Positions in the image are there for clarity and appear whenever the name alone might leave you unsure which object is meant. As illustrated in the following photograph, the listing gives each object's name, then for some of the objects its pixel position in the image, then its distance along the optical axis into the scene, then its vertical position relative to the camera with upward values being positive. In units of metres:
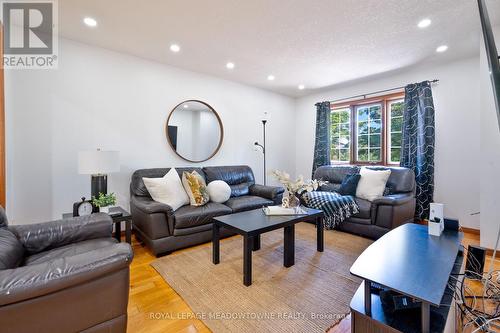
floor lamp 4.76 +0.52
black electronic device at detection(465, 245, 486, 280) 1.99 -0.85
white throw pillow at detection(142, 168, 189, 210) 2.79 -0.35
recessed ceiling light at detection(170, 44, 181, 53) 2.88 +1.50
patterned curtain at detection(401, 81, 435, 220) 3.47 +0.39
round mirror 3.56 +0.55
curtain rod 3.47 +1.29
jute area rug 1.55 -1.03
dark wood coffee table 1.95 -0.58
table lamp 2.34 -0.02
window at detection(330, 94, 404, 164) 4.00 +0.64
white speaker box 1.92 -0.48
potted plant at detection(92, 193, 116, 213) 2.38 -0.40
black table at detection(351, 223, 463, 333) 1.13 -0.62
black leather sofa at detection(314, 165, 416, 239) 2.85 -0.58
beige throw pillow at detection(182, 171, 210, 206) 2.97 -0.33
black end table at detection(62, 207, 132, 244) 2.35 -0.59
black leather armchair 0.94 -0.58
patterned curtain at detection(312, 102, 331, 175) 4.70 +0.60
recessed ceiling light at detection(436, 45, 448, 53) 2.88 +1.49
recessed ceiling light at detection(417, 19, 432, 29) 2.34 +1.46
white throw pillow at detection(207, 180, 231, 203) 3.22 -0.40
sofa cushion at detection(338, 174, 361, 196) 3.48 -0.32
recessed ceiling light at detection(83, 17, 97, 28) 2.33 +1.47
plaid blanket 3.11 -0.59
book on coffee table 2.45 -0.51
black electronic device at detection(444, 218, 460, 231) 2.04 -0.54
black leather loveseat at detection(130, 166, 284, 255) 2.48 -0.59
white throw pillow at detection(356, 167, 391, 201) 3.26 -0.29
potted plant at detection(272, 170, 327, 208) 2.48 -0.24
